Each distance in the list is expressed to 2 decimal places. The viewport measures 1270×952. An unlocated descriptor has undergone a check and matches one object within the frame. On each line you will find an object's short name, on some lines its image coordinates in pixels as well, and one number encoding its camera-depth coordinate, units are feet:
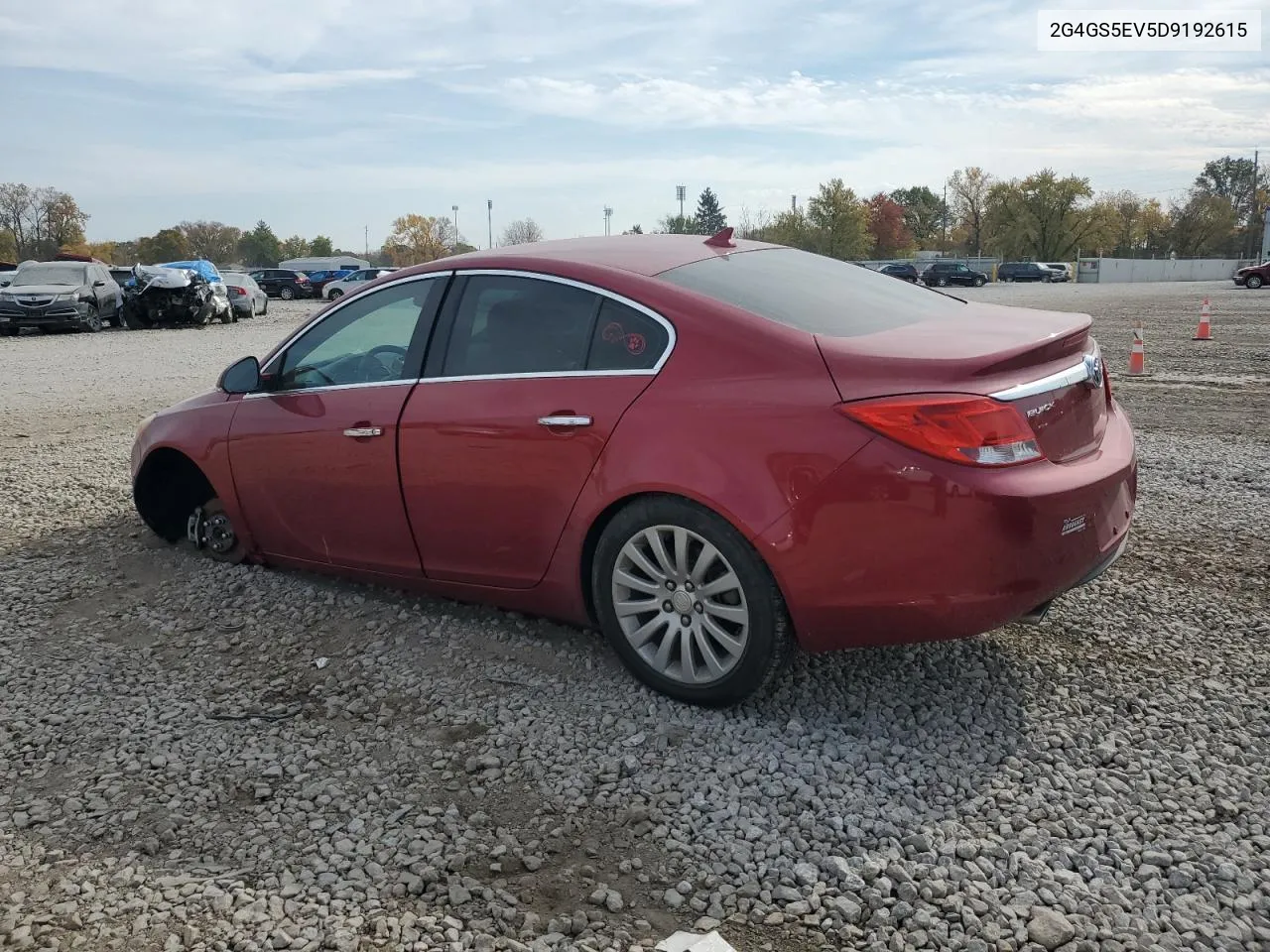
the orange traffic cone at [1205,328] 57.31
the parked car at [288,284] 167.94
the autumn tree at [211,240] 355.97
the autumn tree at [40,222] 292.61
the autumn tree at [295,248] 424.05
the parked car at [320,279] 172.76
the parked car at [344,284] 152.46
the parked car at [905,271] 194.91
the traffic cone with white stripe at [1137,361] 41.62
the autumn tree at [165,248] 343.67
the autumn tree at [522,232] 338.95
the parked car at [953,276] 203.72
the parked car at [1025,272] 233.35
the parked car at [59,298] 75.72
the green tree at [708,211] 396.57
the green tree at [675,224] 269.60
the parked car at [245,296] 99.96
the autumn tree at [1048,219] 292.61
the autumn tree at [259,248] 396.98
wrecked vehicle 82.84
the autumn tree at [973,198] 320.91
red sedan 10.11
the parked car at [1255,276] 150.20
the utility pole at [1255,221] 300.81
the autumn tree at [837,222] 281.54
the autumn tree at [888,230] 354.54
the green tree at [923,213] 377.30
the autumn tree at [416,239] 393.70
